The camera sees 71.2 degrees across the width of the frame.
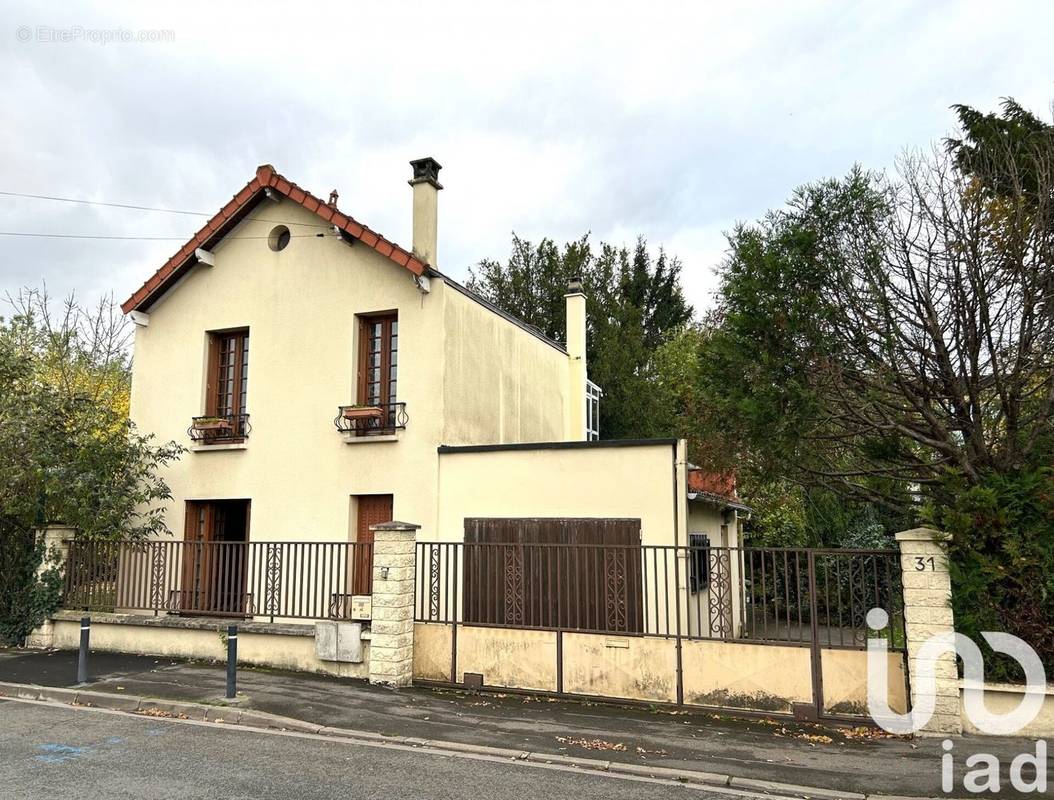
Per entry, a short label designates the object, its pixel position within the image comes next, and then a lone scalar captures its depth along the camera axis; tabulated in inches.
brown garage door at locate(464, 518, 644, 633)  401.7
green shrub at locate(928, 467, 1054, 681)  302.5
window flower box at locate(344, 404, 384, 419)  511.8
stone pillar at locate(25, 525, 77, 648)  489.7
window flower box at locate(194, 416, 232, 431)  557.6
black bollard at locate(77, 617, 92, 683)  385.7
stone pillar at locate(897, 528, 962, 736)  303.9
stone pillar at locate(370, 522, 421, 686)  394.9
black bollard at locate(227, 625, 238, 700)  354.0
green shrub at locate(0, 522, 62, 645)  492.4
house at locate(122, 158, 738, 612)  474.3
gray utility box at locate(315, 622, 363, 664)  407.8
